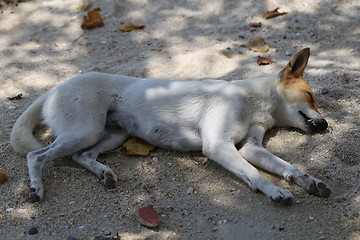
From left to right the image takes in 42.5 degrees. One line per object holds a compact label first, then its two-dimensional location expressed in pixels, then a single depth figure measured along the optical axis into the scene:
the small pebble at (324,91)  4.55
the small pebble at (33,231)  2.98
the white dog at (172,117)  3.61
